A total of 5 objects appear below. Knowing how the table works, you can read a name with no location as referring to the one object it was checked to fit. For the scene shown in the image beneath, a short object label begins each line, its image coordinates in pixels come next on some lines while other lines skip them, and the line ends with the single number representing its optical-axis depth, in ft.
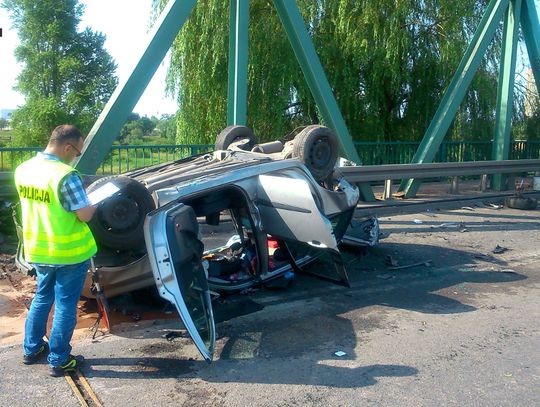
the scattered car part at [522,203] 38.52
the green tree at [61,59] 148.05
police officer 12.54
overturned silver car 13.70
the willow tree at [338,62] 45.29
